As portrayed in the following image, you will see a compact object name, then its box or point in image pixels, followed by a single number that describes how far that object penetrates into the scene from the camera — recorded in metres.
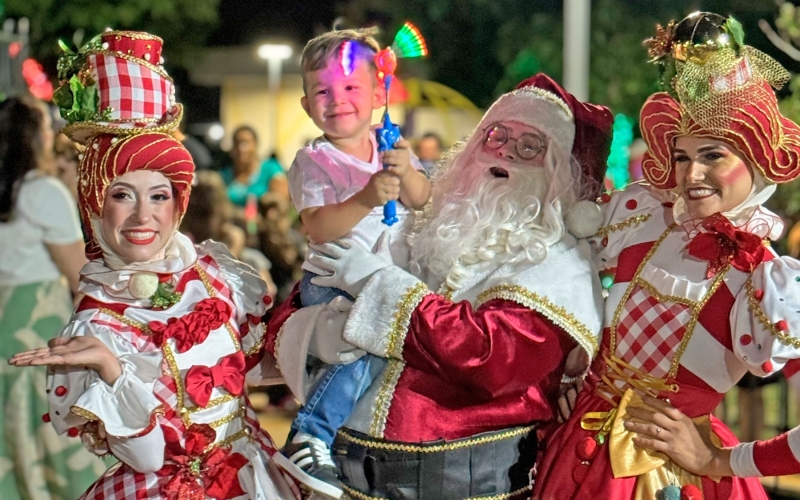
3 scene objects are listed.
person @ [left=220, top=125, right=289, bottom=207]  8.77
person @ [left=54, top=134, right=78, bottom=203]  5.67
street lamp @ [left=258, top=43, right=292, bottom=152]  18.19
